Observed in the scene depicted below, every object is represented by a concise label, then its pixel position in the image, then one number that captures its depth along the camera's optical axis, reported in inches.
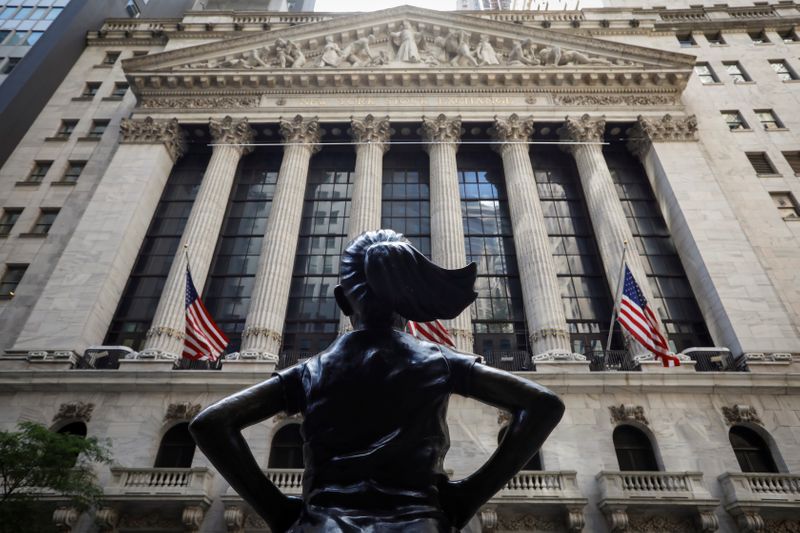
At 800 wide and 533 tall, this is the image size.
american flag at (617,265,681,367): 692.1
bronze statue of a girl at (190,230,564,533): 111.2
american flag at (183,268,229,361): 705.0
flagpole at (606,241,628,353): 800.9
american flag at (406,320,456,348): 693.3
